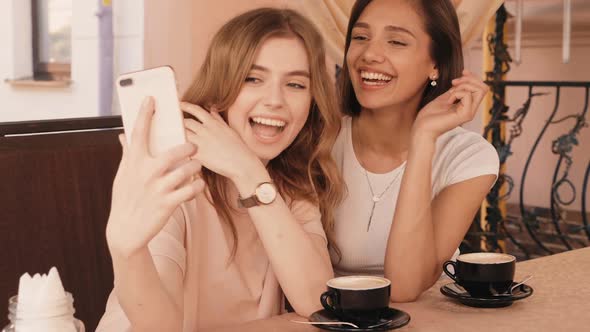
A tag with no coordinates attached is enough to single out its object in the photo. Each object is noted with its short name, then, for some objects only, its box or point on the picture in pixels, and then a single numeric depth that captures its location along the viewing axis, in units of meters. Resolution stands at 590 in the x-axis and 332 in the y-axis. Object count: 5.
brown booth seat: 1.67
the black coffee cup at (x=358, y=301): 1.10
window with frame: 3.92
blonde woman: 1.25
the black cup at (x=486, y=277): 1.24
